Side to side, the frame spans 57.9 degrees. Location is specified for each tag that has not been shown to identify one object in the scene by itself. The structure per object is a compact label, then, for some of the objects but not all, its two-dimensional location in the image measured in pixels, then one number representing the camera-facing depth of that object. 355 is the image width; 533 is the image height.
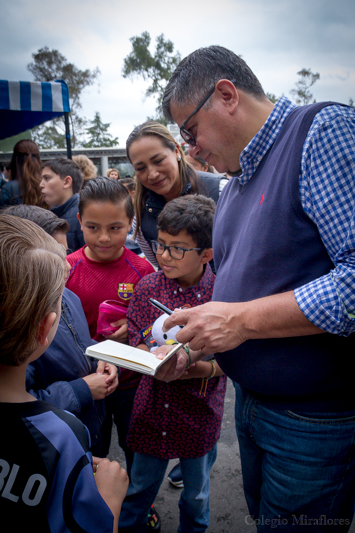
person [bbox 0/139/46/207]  3.79
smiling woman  2.32
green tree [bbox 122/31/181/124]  28.98
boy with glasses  1.65
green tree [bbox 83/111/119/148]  40.25
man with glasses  0.93
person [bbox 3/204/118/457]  1.42
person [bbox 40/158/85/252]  3.36
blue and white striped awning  4.95
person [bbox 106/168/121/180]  7.81
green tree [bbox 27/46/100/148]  29.06
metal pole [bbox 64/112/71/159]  5.19
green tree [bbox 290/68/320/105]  31.83
